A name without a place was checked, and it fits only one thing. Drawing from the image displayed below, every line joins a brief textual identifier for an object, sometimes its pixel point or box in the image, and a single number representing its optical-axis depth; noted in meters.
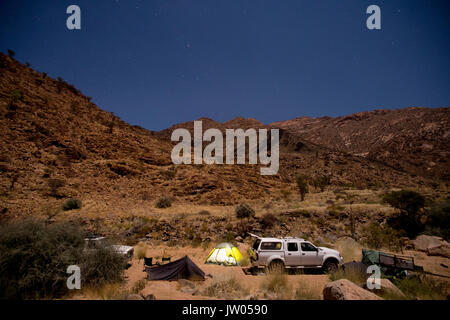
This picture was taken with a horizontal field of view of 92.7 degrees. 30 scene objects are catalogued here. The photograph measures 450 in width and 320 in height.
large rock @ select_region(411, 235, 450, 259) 13.30
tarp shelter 10.01
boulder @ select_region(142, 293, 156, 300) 6.29
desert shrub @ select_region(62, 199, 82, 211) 23.78
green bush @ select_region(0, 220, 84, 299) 6.94
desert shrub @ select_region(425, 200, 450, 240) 16.69
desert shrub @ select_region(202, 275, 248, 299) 7.14
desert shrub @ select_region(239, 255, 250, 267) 12.84
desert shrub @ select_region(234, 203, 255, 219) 21.85
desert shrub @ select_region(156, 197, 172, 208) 28.91
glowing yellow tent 12.93
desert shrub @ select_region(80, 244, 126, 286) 8.48
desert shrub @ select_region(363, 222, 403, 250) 14.89
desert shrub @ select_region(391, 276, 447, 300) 6.80
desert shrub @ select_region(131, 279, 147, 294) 7.91
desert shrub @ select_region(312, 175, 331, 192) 42.44
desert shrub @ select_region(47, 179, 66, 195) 25.64
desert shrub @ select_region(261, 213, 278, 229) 19.55
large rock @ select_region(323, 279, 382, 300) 5.73
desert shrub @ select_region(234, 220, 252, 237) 18.91
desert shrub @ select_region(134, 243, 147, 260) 15.03
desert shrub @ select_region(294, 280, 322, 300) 6.86
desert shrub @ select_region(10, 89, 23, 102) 33.00
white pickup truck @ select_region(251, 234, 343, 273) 10.38
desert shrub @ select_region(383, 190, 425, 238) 18.28
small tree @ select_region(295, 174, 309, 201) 34.78
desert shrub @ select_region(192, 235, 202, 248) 17.81
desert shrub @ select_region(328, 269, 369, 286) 8.26
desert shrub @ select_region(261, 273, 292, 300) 7.09
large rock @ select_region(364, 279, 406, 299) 6.50
